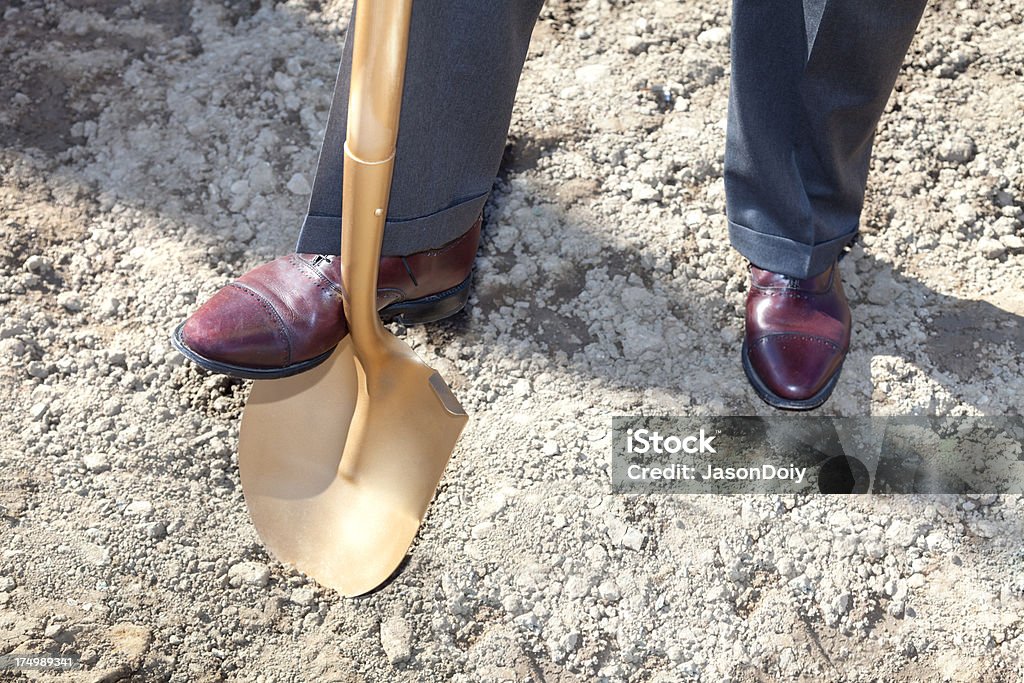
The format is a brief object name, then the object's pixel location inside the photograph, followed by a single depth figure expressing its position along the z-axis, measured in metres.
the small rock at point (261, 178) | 1.70
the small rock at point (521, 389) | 1.48
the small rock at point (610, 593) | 1.31
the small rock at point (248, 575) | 1.31
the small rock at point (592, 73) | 1.85
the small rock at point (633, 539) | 1.34
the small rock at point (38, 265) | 1.57
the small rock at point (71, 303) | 1.55
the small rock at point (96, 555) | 1.31
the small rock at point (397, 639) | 1.27
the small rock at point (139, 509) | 1.35
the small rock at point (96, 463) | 1.38
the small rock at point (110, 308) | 1.54
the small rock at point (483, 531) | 1.35
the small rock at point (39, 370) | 1.46
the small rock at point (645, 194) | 1.70
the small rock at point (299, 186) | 1.69
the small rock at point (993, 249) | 1.63
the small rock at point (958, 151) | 1.73
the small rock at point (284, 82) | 1.82
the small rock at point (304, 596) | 1.30
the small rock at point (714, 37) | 1.89
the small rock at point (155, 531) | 1.33
